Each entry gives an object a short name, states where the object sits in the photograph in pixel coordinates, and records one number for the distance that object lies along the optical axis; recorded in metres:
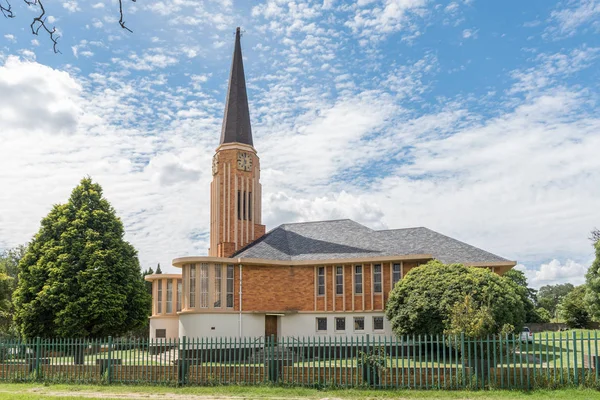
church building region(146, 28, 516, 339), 33.59
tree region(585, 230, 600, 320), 44.00
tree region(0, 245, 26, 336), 42.88
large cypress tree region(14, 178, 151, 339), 37.19
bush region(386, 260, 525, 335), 26.47
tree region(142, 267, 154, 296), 62.82
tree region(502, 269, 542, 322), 62.86
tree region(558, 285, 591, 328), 61.09
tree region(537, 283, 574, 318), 109.12
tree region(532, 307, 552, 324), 80.25
